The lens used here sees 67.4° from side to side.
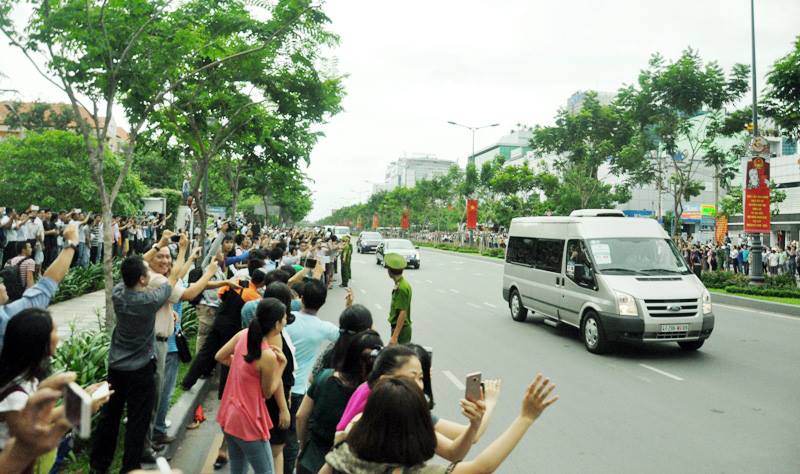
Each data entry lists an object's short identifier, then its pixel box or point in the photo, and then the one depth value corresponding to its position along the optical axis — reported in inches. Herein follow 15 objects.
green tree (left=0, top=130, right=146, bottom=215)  1051.9
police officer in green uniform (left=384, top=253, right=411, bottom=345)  258.5
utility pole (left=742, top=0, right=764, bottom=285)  730.8
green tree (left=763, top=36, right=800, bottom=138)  602.2
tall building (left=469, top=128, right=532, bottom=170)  4475.9
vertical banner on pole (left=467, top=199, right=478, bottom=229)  1745.8
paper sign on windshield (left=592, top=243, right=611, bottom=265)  394.9
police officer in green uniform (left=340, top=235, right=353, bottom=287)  773.5
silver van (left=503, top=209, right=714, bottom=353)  355.9
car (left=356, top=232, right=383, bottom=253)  1766.7
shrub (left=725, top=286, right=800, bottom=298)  682.2
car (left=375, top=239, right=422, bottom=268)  1149.9
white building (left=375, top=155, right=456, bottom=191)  7116.1
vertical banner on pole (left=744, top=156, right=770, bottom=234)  718.5
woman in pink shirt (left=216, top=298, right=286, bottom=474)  142.5
